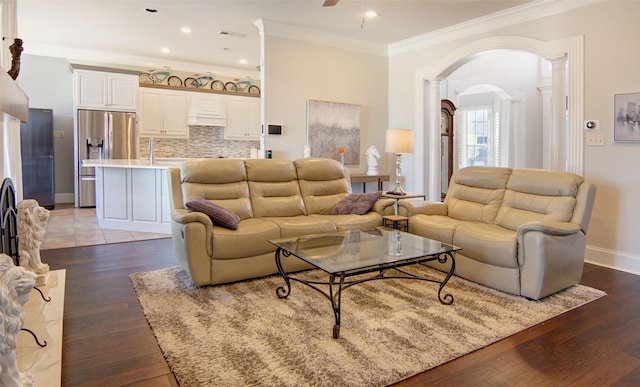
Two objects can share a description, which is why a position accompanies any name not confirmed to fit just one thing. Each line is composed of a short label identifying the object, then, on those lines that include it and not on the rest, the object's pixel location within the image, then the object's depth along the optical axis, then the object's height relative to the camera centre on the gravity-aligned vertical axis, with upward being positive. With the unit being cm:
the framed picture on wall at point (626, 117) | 367 +57
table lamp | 460 +43
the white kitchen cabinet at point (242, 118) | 855 +133
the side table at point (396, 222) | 388 -43
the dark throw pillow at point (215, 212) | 324 -27
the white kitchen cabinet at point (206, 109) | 807 +146
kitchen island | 532 -23
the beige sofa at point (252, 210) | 315 -29
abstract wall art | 575 +73
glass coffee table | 242 -50
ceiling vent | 582 +217
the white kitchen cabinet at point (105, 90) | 699 +162
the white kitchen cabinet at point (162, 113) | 768 +131
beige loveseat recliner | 290 -40
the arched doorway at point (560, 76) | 409 +110
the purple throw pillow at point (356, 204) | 410 -26
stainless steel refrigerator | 702 +70
